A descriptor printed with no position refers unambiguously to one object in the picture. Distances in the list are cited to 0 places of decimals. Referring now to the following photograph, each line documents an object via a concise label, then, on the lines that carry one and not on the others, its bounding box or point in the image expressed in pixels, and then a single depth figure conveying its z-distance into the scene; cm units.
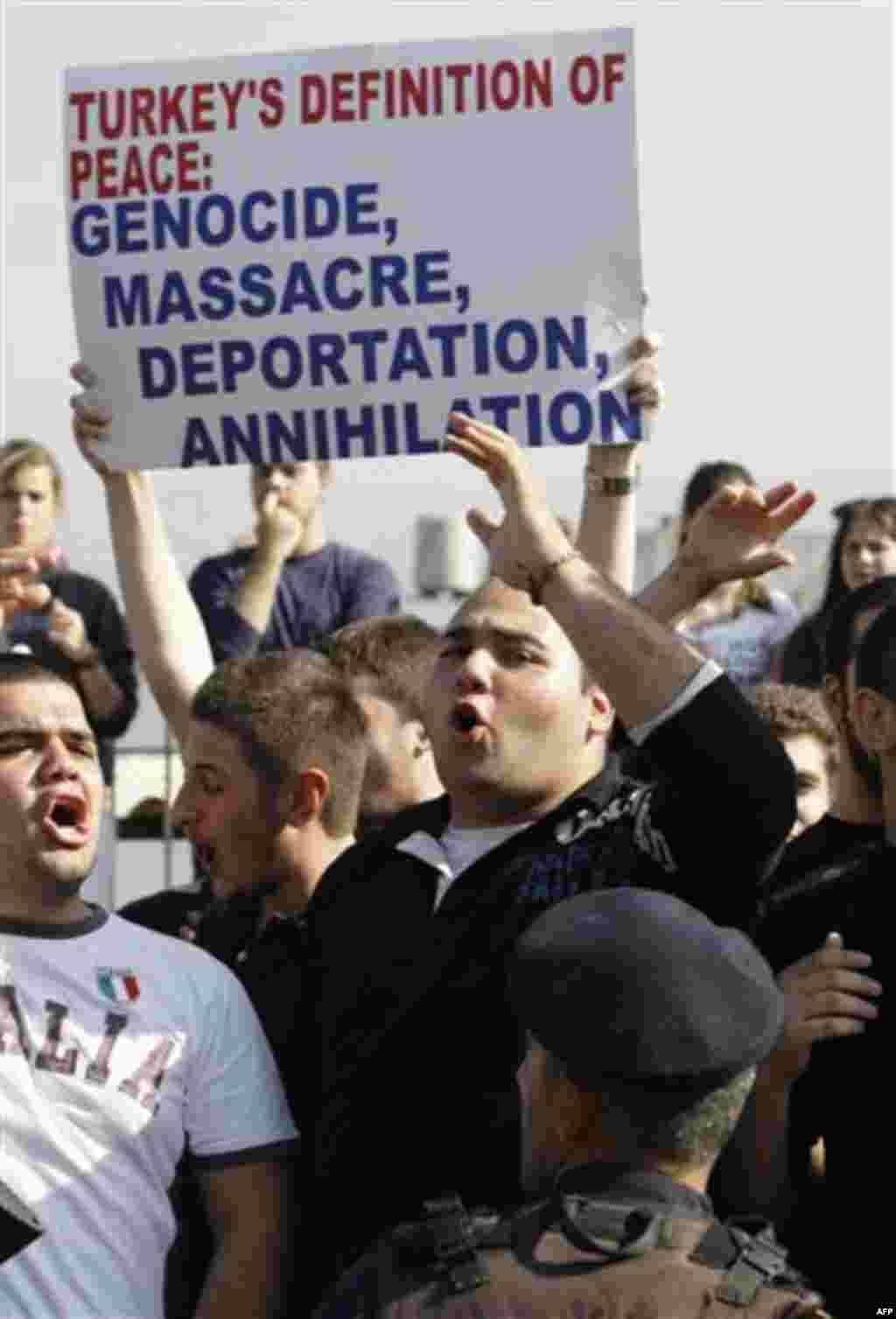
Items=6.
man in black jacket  401
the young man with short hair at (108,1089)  432
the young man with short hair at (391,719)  580
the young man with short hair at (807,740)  614
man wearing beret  296
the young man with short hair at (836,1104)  420
